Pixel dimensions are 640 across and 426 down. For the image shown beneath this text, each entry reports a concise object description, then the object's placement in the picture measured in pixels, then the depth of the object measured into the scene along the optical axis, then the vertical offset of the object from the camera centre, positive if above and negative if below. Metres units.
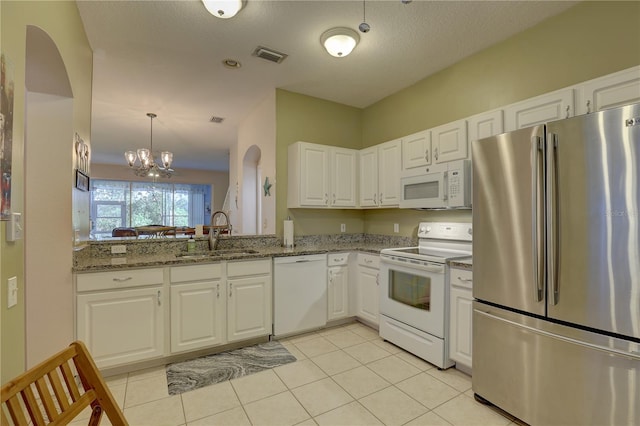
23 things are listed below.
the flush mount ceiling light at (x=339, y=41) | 2.44 +1.40
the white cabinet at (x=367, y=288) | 3.21 -0.82
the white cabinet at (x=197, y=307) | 2.55 -0.81
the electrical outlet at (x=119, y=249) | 2.75 -0.32
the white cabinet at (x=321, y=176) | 3.56 +0.46
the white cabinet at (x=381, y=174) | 3.39 +0.46
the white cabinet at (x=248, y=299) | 2.79 -0.81
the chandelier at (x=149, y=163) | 4.95 +0.88
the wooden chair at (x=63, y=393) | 0.83 -0.55
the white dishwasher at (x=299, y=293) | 3.04 -0.83
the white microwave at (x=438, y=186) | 2.63 +0.25
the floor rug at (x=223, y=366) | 2.31 -1.28
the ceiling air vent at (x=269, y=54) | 2.85 +1.54
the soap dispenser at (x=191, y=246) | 3.11 -0.33
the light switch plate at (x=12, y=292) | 1.22 -0.32
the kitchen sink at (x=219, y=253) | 3.01 -0.40
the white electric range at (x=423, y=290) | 2.45 -0.69
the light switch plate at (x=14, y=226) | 1.23 -0.05
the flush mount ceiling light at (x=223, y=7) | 1.98 +1.37
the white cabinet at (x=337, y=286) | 3.34 -0.81
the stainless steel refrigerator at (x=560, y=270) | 1.44 -0.31
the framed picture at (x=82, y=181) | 2.33 +0.27
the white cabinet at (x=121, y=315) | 2.24 -0.78
